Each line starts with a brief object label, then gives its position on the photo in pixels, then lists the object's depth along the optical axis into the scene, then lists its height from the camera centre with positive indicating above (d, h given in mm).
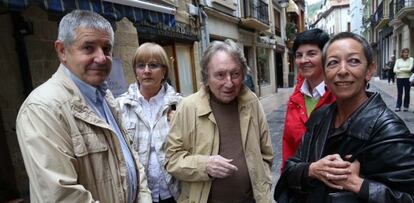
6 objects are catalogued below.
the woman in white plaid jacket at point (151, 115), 2229 -322
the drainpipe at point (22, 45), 3871 +456
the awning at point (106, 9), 2918 +782
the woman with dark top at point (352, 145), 1171 -372
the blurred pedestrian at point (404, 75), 8384 -644
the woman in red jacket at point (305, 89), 2045 -216
